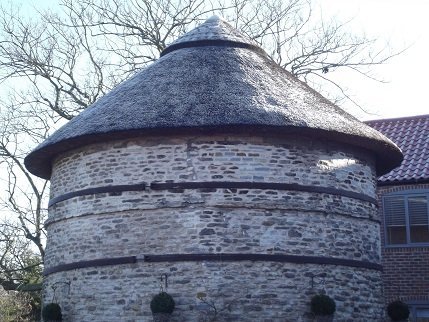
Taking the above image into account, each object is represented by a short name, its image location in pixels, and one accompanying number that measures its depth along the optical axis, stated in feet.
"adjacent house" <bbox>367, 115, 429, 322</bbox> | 60.18
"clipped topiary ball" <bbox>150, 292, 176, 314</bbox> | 40.47
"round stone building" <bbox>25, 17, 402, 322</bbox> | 42.27
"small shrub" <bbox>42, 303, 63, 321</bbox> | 44.60
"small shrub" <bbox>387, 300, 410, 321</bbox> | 49.65
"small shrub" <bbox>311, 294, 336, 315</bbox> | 41.86
